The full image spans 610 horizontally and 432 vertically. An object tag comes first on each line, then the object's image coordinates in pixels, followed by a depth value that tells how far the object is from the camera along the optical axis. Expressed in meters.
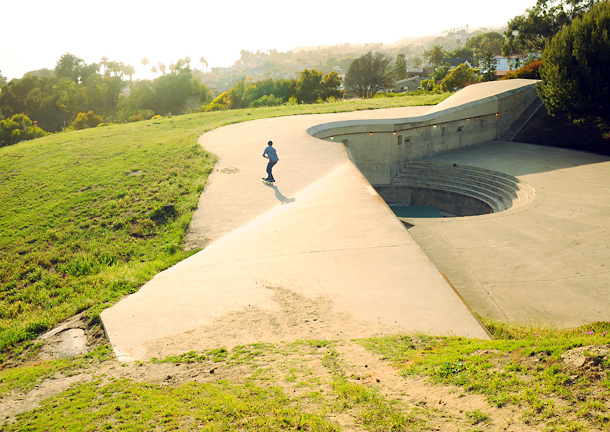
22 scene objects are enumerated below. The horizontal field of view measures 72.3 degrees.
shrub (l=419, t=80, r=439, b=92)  63.01
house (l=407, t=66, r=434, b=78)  128.62
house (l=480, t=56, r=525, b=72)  107.96
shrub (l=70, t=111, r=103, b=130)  68.95
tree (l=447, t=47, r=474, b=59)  139.38
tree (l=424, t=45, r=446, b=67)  138.73
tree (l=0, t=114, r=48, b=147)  56.22
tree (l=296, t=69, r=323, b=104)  65.56
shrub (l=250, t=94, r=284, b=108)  62.30
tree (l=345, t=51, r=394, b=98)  80.81
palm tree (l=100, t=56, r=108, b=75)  163.88
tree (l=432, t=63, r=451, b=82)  84.75
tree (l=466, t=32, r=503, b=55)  147.12
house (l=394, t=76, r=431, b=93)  96.81
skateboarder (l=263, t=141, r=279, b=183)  14.77
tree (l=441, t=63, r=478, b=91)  44.78
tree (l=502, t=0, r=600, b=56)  46.50
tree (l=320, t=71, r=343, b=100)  65.00
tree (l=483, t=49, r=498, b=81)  44.06
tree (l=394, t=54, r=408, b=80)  124.71
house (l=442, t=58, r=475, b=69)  118.95
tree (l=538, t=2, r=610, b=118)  19.69
